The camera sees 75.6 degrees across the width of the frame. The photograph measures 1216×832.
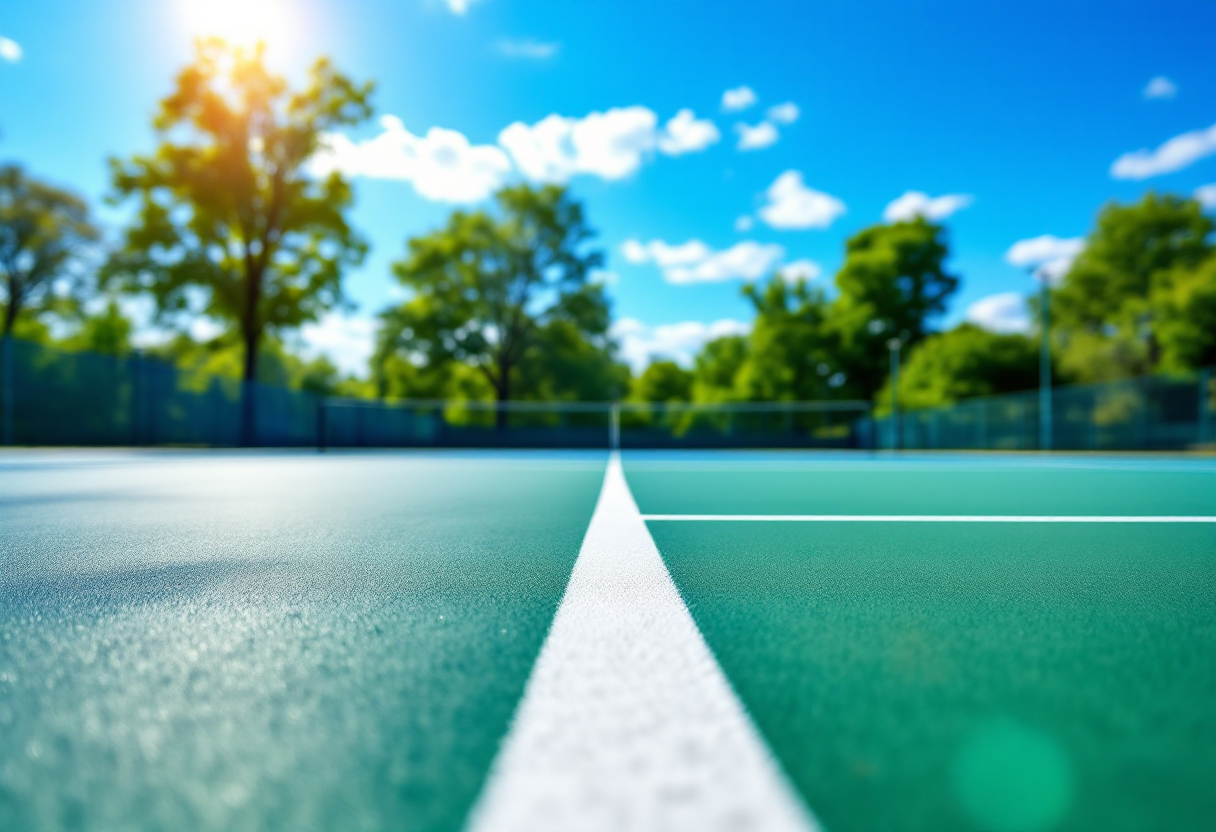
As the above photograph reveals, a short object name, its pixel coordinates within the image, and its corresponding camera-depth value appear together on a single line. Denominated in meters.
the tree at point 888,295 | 47.56
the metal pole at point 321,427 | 27.52
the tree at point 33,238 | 34.16
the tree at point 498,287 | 39.69
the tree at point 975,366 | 39.84
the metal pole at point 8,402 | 16.09
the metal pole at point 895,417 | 32.59
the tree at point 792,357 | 49.53
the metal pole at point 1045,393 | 25.08
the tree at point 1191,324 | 28.58
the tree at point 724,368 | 72.25
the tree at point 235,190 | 24.62
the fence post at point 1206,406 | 23.02
